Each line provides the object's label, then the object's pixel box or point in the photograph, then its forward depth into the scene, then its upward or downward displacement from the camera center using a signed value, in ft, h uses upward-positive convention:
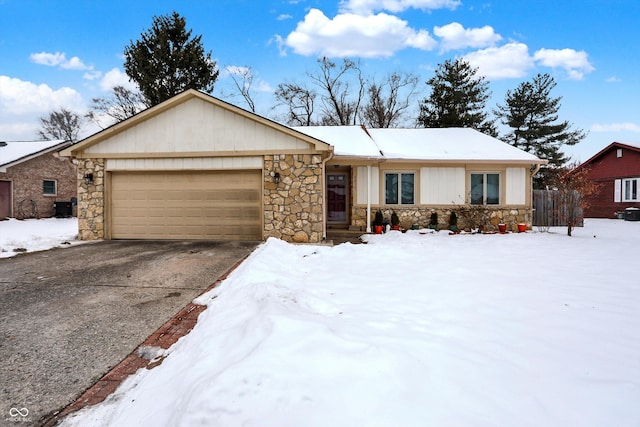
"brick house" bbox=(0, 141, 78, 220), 52.24 +5.12
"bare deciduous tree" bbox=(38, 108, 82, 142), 95.46 +25.46
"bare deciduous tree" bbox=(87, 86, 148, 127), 75.00 +25.40
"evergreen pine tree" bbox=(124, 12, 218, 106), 66.44 +31.27
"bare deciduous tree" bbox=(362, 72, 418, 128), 84.23 +28.86
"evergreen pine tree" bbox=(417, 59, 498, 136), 73.92 +26.45
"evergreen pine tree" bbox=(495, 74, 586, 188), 78.74 +22.09
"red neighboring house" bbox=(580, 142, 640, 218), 60.75 +6.33
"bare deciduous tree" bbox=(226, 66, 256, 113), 80.84 +32.94
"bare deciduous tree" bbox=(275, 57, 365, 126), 83.87 +30.06
